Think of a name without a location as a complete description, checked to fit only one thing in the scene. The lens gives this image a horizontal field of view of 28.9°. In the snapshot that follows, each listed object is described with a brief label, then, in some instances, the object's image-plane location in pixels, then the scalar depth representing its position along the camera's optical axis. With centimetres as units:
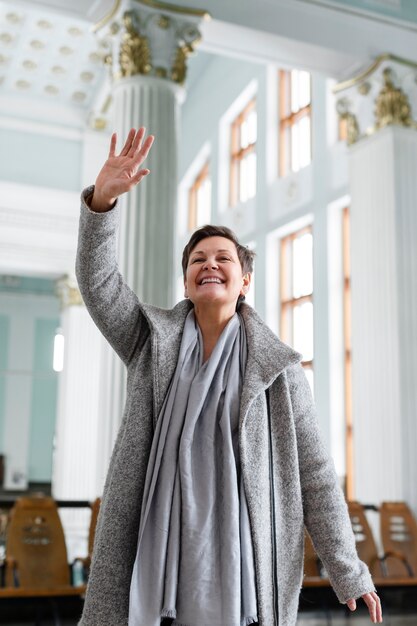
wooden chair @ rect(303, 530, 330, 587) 656
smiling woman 200
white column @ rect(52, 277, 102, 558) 1483
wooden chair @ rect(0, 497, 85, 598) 639
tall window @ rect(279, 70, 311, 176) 1427
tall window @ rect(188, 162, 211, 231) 1814
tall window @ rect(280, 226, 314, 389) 1380
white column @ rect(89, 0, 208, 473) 768
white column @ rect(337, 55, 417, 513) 870
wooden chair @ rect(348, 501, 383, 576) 762
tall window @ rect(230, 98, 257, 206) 1611
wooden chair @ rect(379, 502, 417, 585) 816
